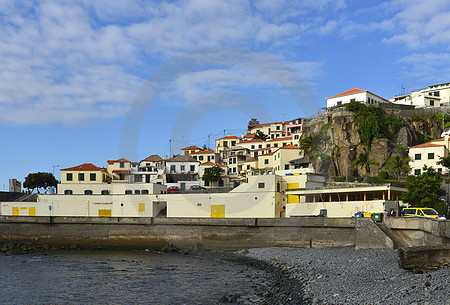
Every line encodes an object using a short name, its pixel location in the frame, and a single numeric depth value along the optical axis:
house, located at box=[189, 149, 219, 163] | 117.62
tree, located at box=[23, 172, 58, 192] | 95.56
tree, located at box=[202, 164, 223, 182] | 91.61
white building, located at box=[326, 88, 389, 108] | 95.69
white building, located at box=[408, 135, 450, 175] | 73.31
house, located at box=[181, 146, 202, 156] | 131.12
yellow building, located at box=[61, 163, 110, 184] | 80.56
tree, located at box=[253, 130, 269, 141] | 127.38
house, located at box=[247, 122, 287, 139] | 128.25
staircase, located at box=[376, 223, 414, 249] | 36.91
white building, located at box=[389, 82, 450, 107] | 106.50
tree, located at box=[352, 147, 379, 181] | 80.75
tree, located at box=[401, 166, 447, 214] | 47.75
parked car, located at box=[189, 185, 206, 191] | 85.60
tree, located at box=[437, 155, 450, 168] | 69.62
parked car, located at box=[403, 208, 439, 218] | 40.83
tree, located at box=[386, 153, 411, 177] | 76.75
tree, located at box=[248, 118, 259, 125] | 156.82
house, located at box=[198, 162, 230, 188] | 92.75
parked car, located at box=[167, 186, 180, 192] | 87.50
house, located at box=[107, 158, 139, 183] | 93.75
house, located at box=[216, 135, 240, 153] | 130.88
